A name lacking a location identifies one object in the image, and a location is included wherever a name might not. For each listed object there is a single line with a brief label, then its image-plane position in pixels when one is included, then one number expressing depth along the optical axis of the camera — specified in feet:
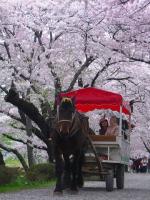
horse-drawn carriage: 43.24
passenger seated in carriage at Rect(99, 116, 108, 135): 47.61
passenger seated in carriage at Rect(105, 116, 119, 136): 46.46
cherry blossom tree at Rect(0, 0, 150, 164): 66.80
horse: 35.81
